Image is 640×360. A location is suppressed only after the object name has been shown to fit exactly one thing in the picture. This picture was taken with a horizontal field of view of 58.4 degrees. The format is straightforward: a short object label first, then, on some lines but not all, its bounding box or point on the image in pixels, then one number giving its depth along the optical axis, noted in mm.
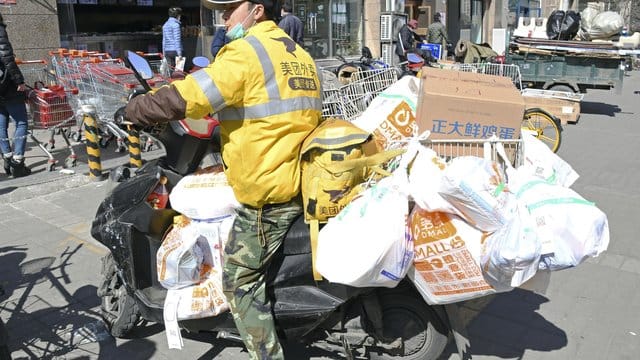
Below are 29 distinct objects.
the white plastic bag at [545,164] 2951
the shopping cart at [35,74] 8781
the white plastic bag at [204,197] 2965
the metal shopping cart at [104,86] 7449
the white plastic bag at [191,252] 3004
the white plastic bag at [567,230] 2396
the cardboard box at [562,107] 10820
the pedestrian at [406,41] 14223
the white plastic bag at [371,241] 2463
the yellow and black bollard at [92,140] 6676
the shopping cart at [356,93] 4781
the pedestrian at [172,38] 11078
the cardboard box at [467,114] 2959
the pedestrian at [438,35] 15539
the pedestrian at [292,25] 9273
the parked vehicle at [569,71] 11477
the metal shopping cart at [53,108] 7777
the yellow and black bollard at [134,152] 6778
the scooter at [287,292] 2898
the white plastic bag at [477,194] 2402
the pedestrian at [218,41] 8305
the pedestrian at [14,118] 6793
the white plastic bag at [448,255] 2508
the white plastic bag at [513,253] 2361
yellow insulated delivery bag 2619
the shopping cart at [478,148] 2936
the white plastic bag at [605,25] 11898
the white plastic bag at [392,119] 3164
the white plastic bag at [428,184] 2471
